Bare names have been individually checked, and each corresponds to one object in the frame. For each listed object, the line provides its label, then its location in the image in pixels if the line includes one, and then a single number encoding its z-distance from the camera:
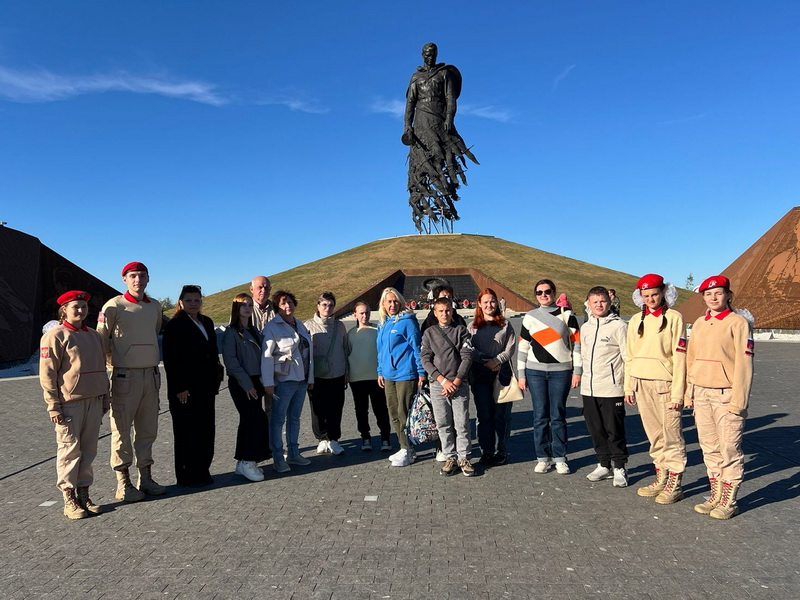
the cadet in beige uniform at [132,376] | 4.30
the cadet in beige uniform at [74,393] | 3.92
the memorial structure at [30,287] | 13.30
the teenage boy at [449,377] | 4.81
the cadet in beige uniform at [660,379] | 4.07
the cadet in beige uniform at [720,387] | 3.70
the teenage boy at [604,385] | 4.50
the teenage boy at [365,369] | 5.72
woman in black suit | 4.59
